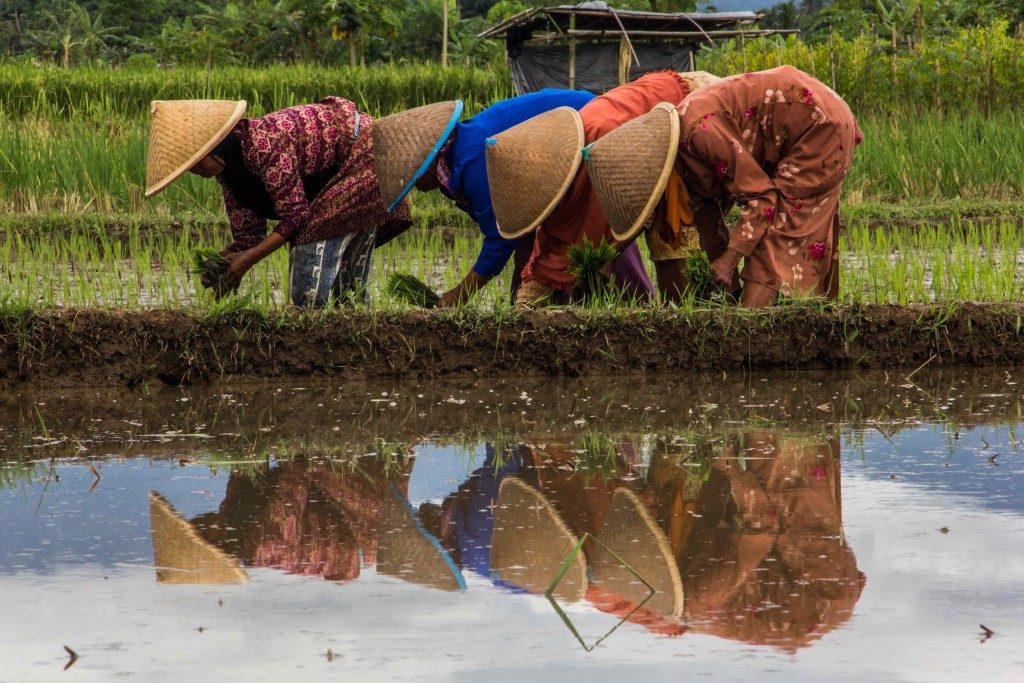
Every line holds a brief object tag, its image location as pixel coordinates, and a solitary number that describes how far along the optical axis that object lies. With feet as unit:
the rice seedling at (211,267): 31.68
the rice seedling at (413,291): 32.48
